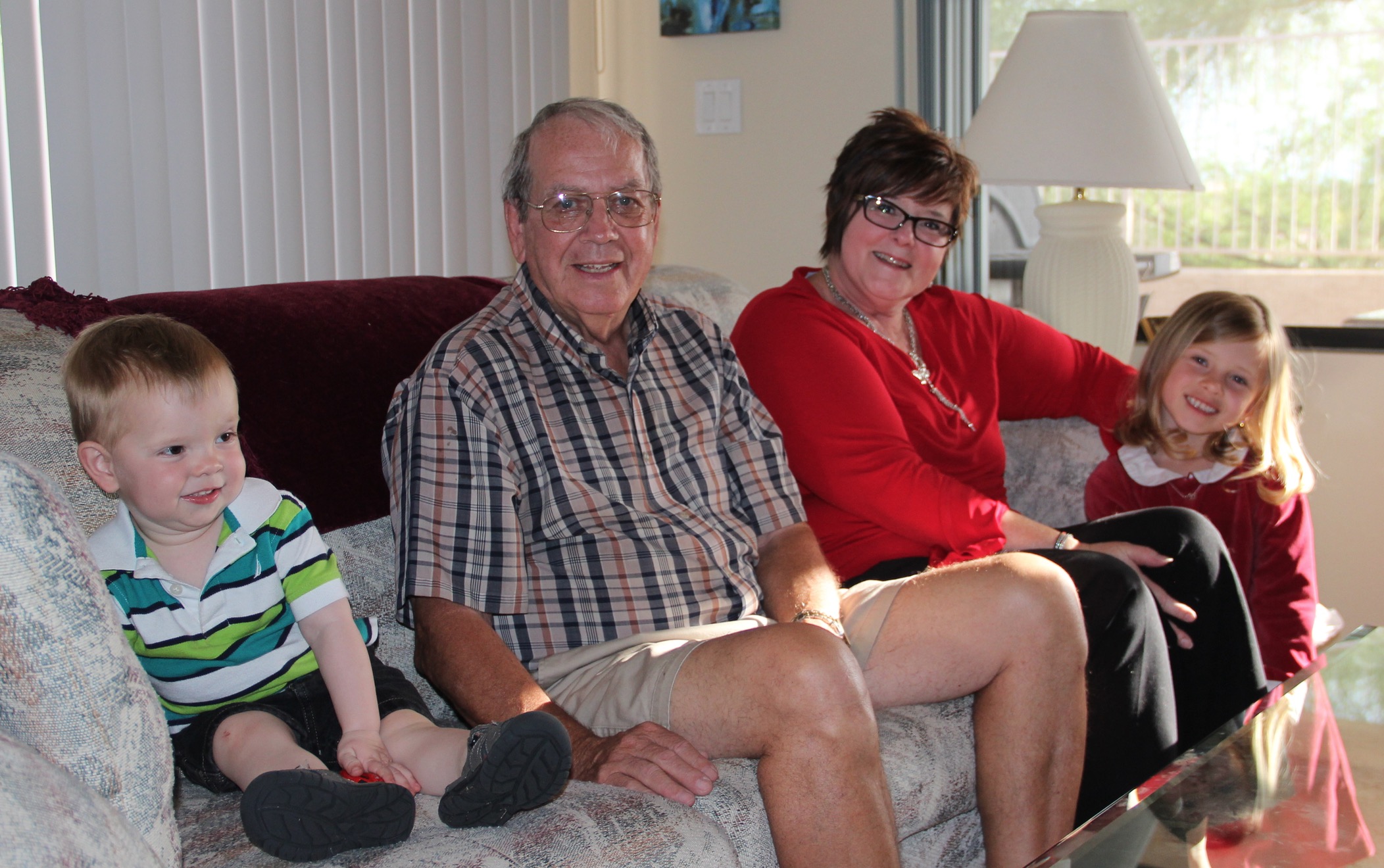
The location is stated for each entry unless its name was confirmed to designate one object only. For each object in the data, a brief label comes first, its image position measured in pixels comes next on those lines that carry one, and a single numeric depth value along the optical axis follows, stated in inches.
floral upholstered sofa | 31.7
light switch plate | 120.0
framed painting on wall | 116.6
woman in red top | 59.1
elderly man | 46.0
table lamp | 89.3
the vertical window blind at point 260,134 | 74.2
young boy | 38.9
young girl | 73.8
